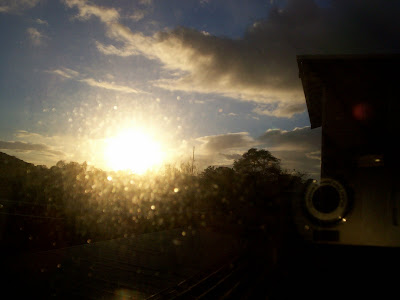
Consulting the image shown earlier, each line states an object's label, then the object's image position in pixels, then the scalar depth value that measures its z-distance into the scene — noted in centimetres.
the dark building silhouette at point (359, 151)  901
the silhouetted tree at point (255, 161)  5150
